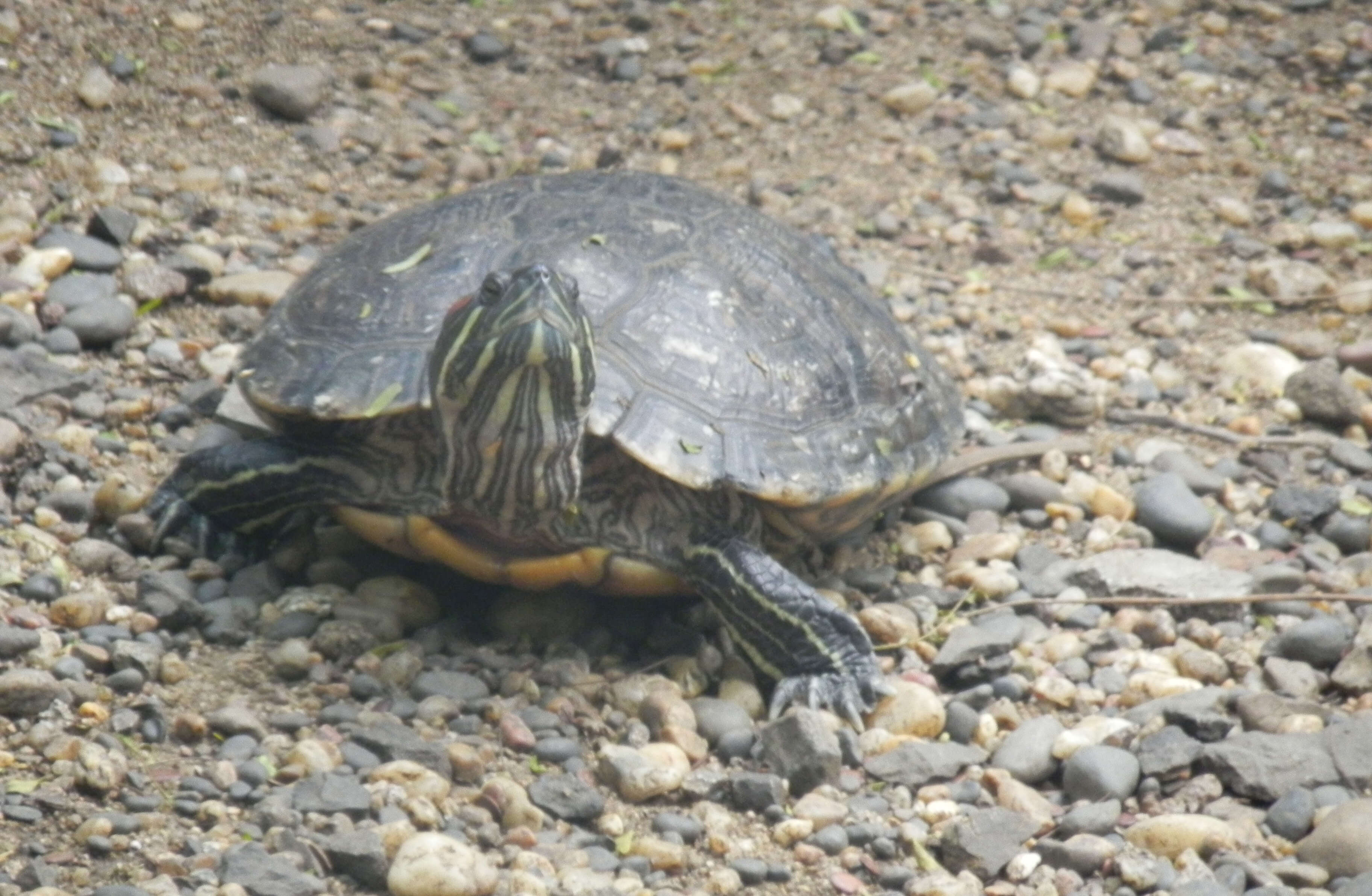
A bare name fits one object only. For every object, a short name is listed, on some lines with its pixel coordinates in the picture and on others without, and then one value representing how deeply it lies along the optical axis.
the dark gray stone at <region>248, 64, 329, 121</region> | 14.37
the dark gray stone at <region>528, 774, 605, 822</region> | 7.79
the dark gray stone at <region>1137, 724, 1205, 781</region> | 8.37
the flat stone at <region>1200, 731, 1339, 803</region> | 8.16
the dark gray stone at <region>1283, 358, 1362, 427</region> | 12.48
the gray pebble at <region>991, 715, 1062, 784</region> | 8.63
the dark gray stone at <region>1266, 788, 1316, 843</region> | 7.91
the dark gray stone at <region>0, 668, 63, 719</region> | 7.61
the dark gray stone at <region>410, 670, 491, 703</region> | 8.80
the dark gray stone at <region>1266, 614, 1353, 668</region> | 9.50
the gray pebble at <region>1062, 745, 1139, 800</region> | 8.28
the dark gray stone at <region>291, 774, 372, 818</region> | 7.27
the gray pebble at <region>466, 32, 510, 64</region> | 15.96
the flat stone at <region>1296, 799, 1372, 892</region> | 7.41
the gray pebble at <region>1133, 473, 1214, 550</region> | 11.07
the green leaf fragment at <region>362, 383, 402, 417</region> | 9.25
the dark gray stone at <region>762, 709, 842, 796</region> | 8.29
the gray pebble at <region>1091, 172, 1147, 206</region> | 15.35
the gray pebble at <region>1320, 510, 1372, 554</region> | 11.09
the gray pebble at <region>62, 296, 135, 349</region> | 11.36
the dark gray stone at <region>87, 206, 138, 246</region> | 12.30
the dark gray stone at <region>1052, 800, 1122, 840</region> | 7.96
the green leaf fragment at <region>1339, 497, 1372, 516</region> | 11.47
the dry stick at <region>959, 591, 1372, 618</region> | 9.90
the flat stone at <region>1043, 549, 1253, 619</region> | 10.27
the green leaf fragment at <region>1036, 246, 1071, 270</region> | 14.67
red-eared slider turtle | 9.01
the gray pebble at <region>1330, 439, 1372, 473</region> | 12.01
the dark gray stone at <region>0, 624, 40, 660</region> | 8.07
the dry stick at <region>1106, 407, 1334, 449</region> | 12.26
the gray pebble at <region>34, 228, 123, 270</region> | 12.03
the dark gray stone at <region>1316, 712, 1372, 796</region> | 8.12
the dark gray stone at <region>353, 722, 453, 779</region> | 7.92
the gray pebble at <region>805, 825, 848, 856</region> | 7.79
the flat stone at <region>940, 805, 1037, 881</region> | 7.70
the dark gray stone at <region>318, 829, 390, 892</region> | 6.82
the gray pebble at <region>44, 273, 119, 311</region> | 11.59
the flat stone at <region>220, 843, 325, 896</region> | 6.51
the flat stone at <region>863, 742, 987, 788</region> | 8.53
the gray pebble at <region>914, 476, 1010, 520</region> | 11.57
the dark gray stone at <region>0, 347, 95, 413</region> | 10.53
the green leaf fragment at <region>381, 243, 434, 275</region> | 10.19
